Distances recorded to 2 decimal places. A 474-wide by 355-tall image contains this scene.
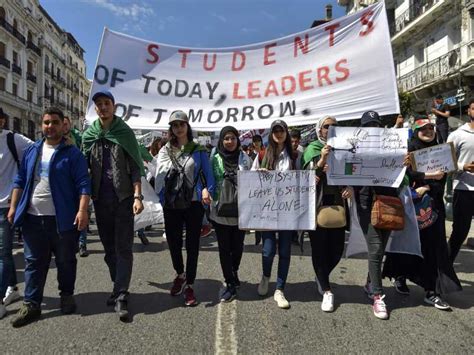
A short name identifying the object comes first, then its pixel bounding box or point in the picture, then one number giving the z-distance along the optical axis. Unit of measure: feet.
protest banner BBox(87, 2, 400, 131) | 15.57
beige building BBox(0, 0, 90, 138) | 139.33
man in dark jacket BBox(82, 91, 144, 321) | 11.79
